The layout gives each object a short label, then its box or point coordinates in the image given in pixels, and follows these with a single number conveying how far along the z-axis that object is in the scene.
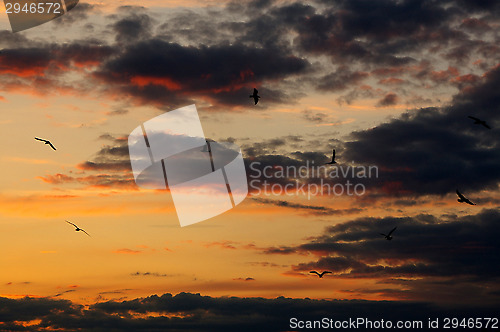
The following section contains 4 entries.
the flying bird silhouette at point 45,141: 107.06
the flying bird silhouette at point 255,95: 94.22
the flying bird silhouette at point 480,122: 88.18
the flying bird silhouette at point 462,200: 100.90
